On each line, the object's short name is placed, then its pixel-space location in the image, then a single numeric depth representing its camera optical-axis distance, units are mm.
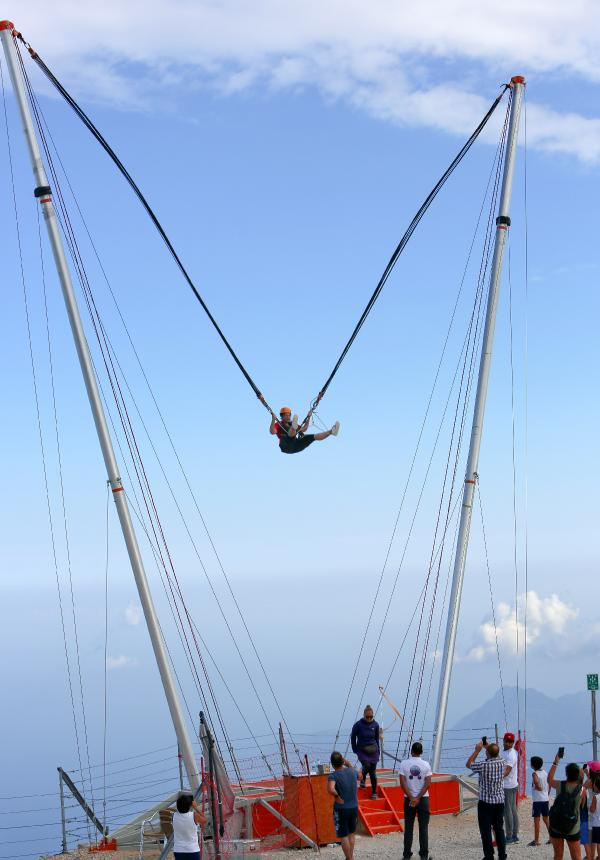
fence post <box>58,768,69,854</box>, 23116
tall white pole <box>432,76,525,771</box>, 24969
